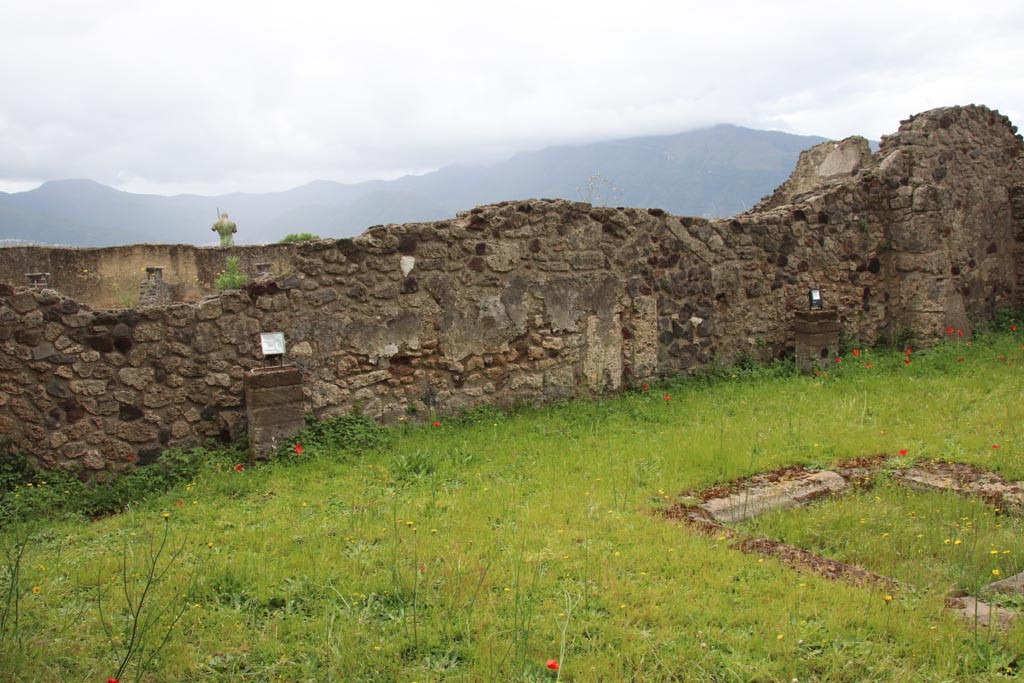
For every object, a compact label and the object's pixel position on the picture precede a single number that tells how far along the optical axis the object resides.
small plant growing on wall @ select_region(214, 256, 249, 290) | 15.62
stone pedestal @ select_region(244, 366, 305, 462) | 5.75
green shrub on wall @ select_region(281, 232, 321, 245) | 22.21
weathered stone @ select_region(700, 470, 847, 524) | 4.62
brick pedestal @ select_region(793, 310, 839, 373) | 8.82
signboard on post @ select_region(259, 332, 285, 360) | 5.99
